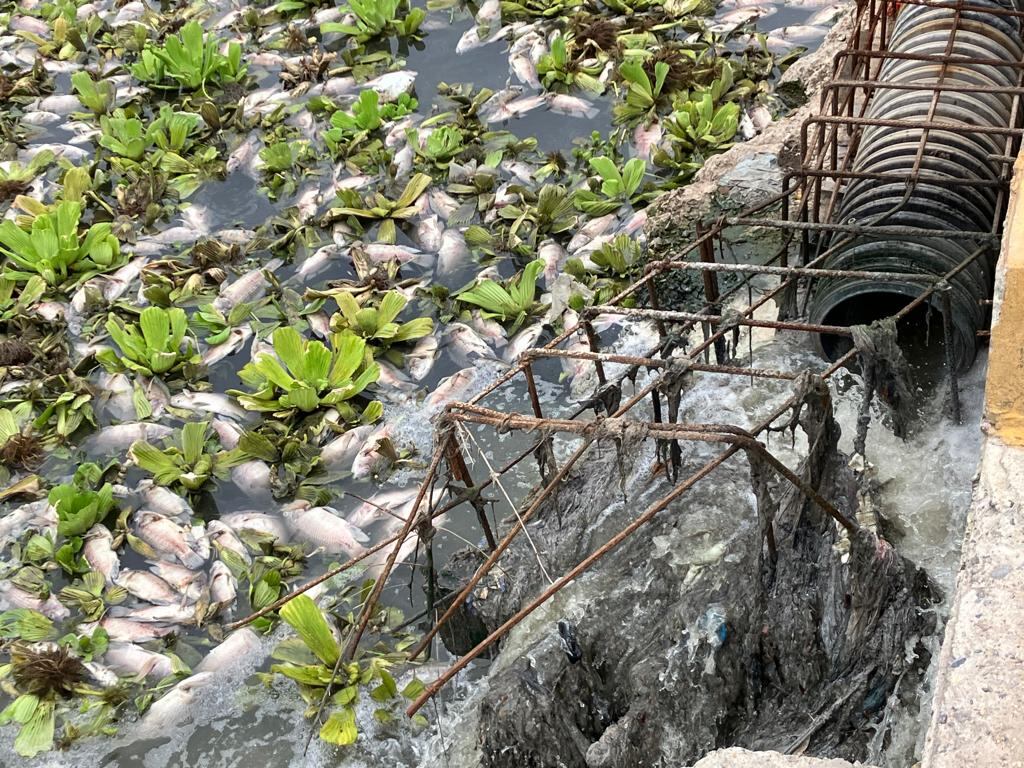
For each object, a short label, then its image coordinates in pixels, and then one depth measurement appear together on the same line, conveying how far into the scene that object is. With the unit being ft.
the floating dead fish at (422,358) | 20.99
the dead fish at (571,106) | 26.81
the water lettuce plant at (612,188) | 23.45
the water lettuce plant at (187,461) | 19.02
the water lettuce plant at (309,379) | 19.97
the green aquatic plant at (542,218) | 23.26
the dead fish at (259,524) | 18.07
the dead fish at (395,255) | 23.48
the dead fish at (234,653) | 16.14
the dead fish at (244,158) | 26.96
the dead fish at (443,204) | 24.44
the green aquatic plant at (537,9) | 29.68
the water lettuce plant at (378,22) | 30.07
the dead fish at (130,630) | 16.67
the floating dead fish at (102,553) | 17.60
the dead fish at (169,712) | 15.52
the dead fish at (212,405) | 20.36
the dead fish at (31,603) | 17.17
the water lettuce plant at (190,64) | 29.30
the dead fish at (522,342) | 20.90
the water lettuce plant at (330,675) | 15.15
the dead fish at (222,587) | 17.01
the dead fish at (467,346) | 21.09
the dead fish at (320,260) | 23.56
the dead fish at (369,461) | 18.94
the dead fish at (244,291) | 22.77
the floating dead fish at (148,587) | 17.17
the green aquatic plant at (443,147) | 25.55
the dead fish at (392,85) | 28.32
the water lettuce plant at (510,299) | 21.39
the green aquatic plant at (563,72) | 27.50
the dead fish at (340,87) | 28.91
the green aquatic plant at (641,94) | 25.79
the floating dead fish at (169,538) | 17.83
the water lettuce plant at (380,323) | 21.18
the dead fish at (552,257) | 22.35
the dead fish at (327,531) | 17.71
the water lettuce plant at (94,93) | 28.94
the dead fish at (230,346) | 21.65
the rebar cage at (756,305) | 12.30
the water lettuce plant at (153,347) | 21.06
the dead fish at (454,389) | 20.27
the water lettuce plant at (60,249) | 23.80
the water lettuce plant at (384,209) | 24.17
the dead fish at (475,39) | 29.94
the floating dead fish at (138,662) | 16.15
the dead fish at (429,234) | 23.81
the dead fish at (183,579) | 17.26
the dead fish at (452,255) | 23.30
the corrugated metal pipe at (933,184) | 16.96
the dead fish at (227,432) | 19.71
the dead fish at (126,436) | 20.03
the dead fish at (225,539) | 17.70
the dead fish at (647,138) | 25.05
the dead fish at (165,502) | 18.61
